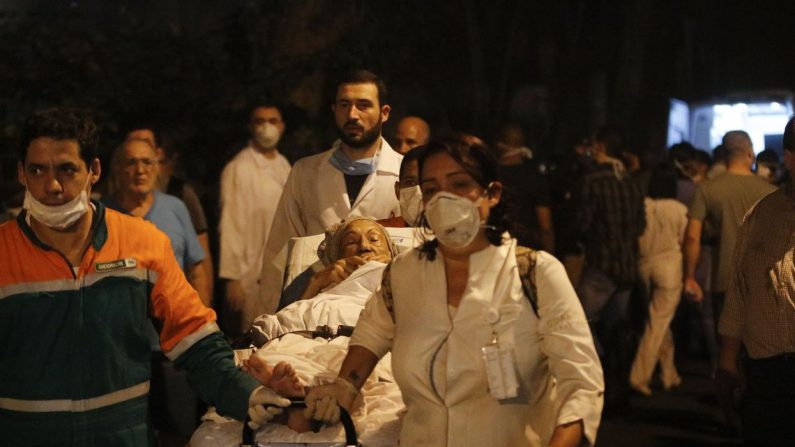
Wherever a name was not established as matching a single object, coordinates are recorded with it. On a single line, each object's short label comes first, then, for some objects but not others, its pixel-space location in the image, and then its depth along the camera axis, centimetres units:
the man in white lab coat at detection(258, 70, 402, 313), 1373
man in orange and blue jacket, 794
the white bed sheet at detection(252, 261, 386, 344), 1069
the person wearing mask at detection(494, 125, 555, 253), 1922
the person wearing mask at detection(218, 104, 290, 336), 1841
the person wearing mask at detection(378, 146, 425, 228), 1172
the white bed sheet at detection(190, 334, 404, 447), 877
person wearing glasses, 1491
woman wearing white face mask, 779
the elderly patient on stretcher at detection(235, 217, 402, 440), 892
